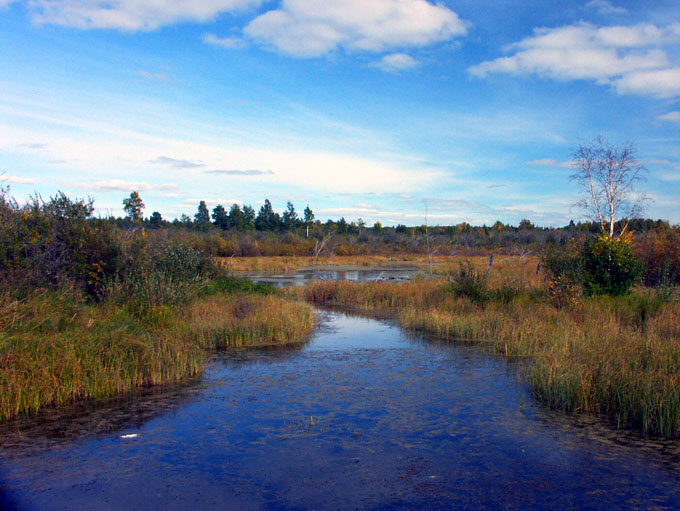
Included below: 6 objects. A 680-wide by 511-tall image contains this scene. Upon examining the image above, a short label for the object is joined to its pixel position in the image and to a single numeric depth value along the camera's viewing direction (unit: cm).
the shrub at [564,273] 1502
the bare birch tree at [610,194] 2069
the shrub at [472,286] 1719
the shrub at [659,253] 2116
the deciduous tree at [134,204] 5200
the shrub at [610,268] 1620
